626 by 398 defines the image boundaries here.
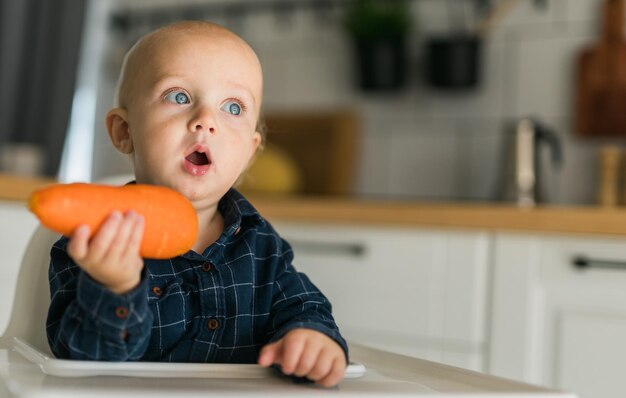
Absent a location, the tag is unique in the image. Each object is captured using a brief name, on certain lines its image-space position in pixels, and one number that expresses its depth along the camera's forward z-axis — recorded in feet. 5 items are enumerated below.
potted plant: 7.32
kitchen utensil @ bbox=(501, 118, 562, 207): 6.41
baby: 3.30
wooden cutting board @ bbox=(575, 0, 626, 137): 6.58
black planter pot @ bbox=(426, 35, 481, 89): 7.01
